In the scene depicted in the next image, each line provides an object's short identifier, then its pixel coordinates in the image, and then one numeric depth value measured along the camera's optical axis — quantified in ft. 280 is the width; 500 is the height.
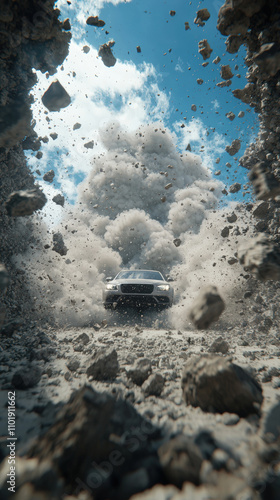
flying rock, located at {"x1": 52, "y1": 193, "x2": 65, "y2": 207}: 16.21
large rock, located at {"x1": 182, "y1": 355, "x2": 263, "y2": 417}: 4.77
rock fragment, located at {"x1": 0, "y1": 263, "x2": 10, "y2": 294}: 7.11
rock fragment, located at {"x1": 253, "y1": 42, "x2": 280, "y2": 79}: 8.05
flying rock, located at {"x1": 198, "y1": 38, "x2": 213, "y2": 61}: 11.10
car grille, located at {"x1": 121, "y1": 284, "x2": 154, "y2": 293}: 17.95
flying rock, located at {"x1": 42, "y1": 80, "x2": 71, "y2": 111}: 11.83
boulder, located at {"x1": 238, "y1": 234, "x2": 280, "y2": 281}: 6.25
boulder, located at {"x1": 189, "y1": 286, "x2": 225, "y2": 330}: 6.39
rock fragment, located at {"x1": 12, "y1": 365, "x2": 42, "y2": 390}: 6.61
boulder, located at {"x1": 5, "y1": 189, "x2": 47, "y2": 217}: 9.42
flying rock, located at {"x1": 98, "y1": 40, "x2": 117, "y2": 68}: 13.20
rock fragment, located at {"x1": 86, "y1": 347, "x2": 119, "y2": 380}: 6.67
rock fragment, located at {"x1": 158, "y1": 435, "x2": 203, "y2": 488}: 3.24
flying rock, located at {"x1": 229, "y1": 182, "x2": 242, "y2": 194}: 15.48
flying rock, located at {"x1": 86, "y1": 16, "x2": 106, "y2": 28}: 11.37
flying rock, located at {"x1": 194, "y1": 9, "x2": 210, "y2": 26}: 10.59
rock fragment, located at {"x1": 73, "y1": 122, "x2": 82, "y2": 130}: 17.75
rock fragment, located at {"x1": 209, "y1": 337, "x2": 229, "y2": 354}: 8.74
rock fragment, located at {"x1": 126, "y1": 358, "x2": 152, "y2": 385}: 6.27
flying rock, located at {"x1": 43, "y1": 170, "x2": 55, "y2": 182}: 17.43
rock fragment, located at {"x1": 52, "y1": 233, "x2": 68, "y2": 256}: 16.51
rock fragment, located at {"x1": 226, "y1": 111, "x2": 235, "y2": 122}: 14.22
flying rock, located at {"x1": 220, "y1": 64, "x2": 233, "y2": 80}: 11.50
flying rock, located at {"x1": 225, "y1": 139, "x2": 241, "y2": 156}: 15.02
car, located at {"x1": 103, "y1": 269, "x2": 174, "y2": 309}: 17.80
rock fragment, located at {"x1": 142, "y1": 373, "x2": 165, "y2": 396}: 5.79
